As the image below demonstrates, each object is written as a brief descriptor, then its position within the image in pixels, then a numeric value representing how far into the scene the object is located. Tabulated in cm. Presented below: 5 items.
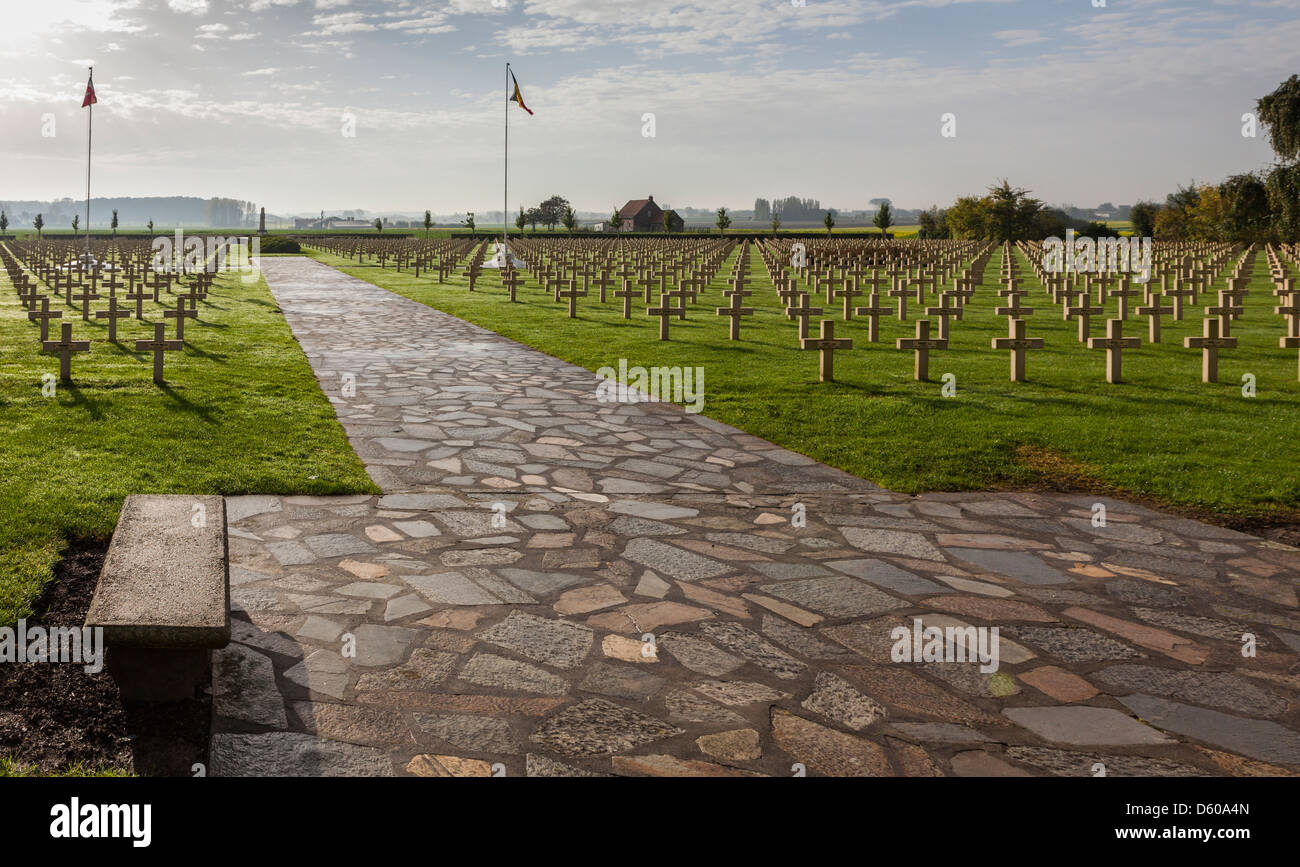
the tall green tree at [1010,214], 6344
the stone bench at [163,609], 312
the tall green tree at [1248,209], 4650
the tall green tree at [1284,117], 4197
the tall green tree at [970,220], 6356
